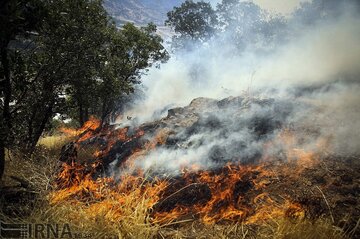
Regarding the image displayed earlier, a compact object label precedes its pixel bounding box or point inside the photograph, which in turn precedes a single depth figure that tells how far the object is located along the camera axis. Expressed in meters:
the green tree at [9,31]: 4.19
